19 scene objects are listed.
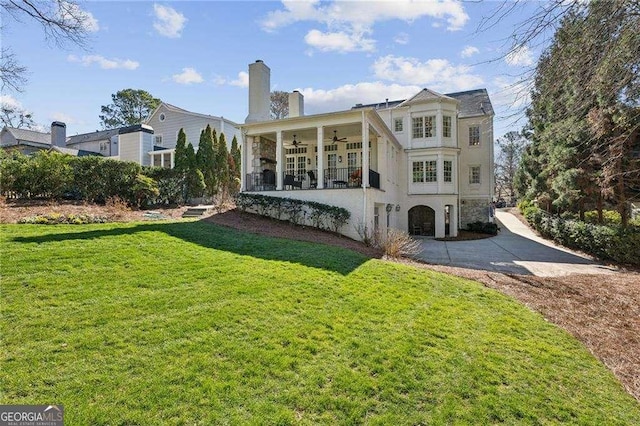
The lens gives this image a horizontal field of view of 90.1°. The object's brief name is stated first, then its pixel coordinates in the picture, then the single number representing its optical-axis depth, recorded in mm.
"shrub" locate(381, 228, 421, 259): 10784
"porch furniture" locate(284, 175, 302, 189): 15273
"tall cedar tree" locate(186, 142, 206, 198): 15500
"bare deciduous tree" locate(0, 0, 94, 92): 7879
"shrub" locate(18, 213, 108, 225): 8666
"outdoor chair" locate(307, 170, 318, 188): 16500
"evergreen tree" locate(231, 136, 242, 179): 21781
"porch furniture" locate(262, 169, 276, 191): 15711
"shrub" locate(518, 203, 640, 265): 11609
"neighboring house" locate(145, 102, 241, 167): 23344
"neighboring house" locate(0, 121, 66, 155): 25000
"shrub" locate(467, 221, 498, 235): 20564
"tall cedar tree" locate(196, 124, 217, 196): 16984
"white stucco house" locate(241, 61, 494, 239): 13734
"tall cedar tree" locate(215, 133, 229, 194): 18500
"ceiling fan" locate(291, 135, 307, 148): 17097
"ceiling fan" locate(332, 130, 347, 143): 15870
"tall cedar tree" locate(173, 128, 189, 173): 15367
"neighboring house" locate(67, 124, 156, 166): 22847
